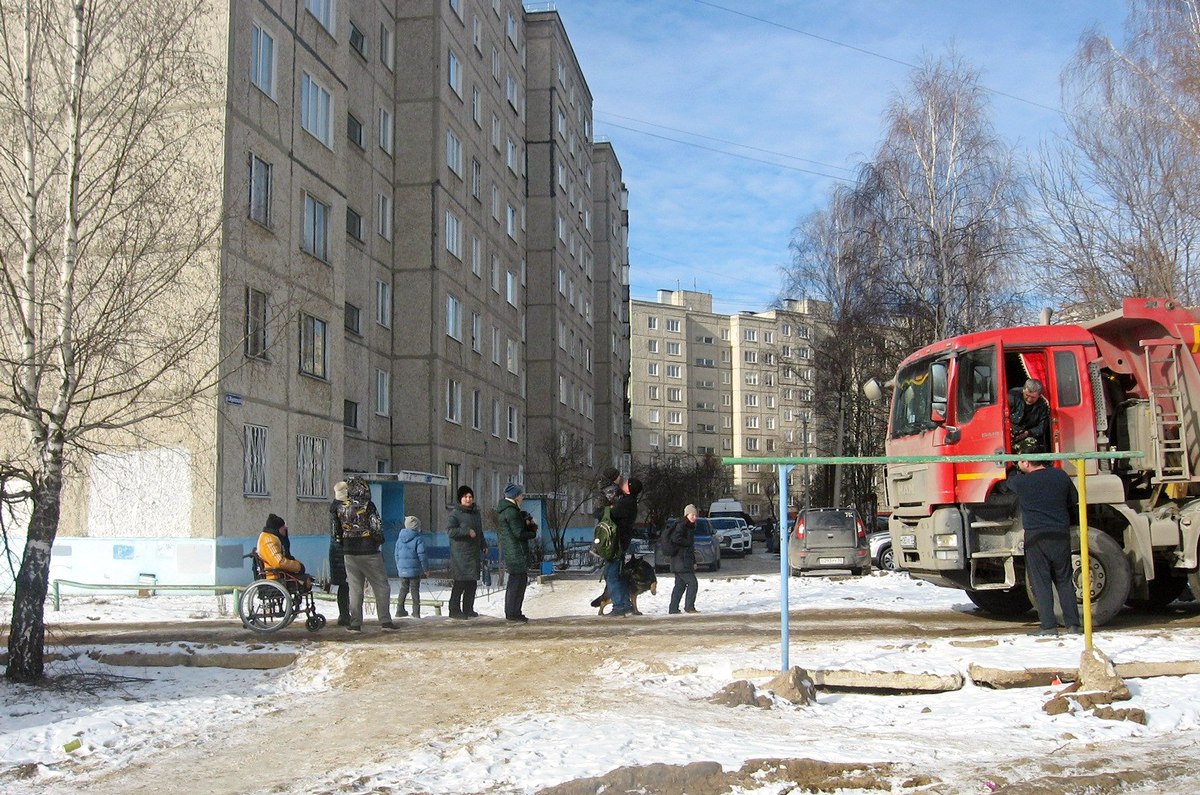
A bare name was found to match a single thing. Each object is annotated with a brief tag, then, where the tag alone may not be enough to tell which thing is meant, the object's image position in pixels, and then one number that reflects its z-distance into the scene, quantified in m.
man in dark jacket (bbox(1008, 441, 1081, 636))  9.92
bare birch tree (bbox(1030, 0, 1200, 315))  20.72
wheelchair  12.27
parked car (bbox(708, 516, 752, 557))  43.00
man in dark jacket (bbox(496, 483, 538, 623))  12.77
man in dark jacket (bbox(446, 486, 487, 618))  13.20
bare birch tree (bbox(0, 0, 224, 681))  9.40
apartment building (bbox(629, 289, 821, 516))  105.81
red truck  11.33
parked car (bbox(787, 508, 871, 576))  23.30
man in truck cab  11.49
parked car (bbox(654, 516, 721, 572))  30.56
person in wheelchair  12.41
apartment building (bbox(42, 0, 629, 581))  19.48
